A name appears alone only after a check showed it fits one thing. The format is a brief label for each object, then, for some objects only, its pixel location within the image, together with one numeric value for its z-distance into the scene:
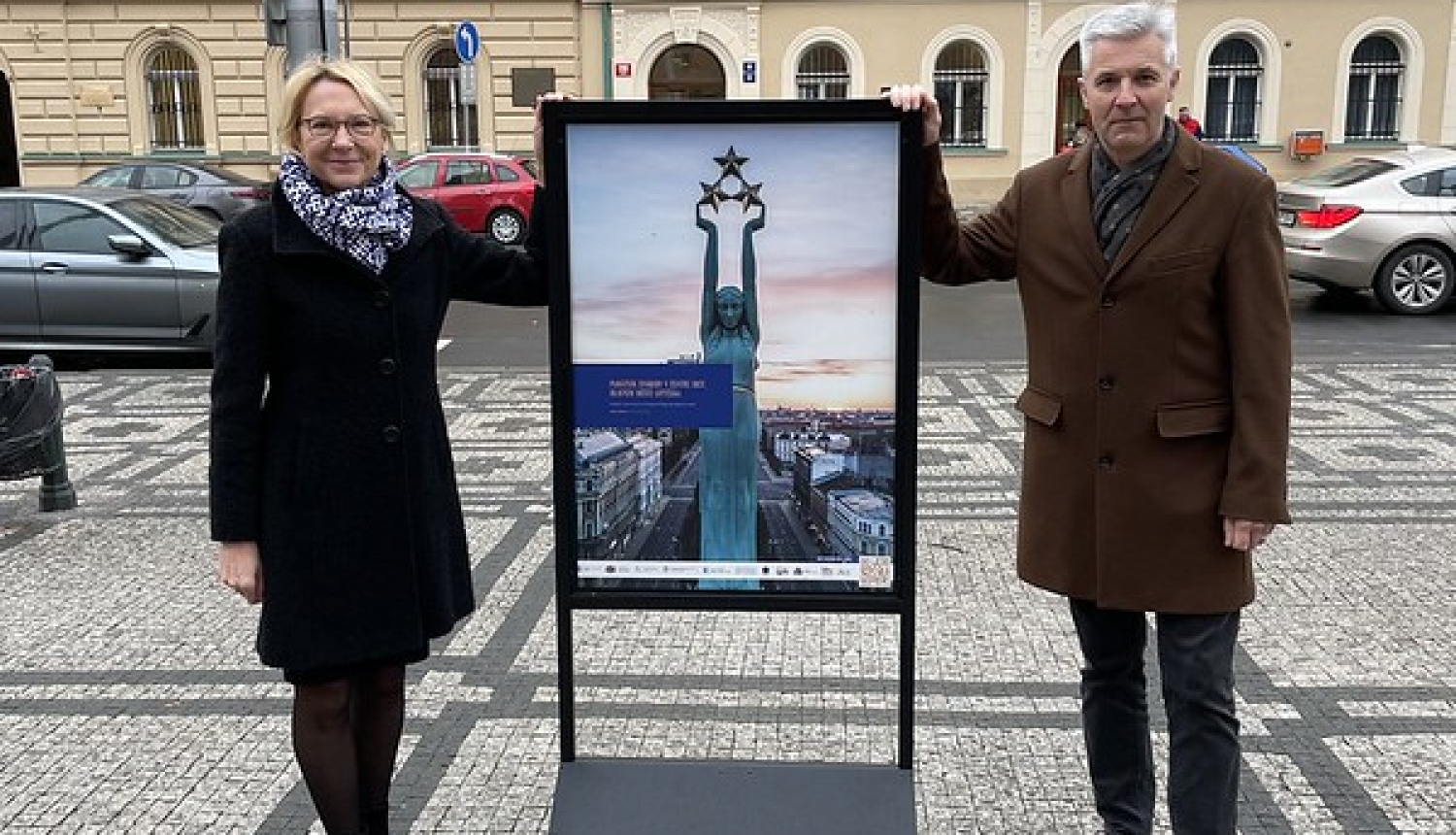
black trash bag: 6.25
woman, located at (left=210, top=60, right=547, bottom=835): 2.86
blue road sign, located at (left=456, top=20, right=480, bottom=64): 19.41
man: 2.80
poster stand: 2.95
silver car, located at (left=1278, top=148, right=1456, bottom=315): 12.79
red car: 19.58
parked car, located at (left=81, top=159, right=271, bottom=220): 19.83
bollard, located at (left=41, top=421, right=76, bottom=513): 6.44
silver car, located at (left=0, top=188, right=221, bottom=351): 10.54
